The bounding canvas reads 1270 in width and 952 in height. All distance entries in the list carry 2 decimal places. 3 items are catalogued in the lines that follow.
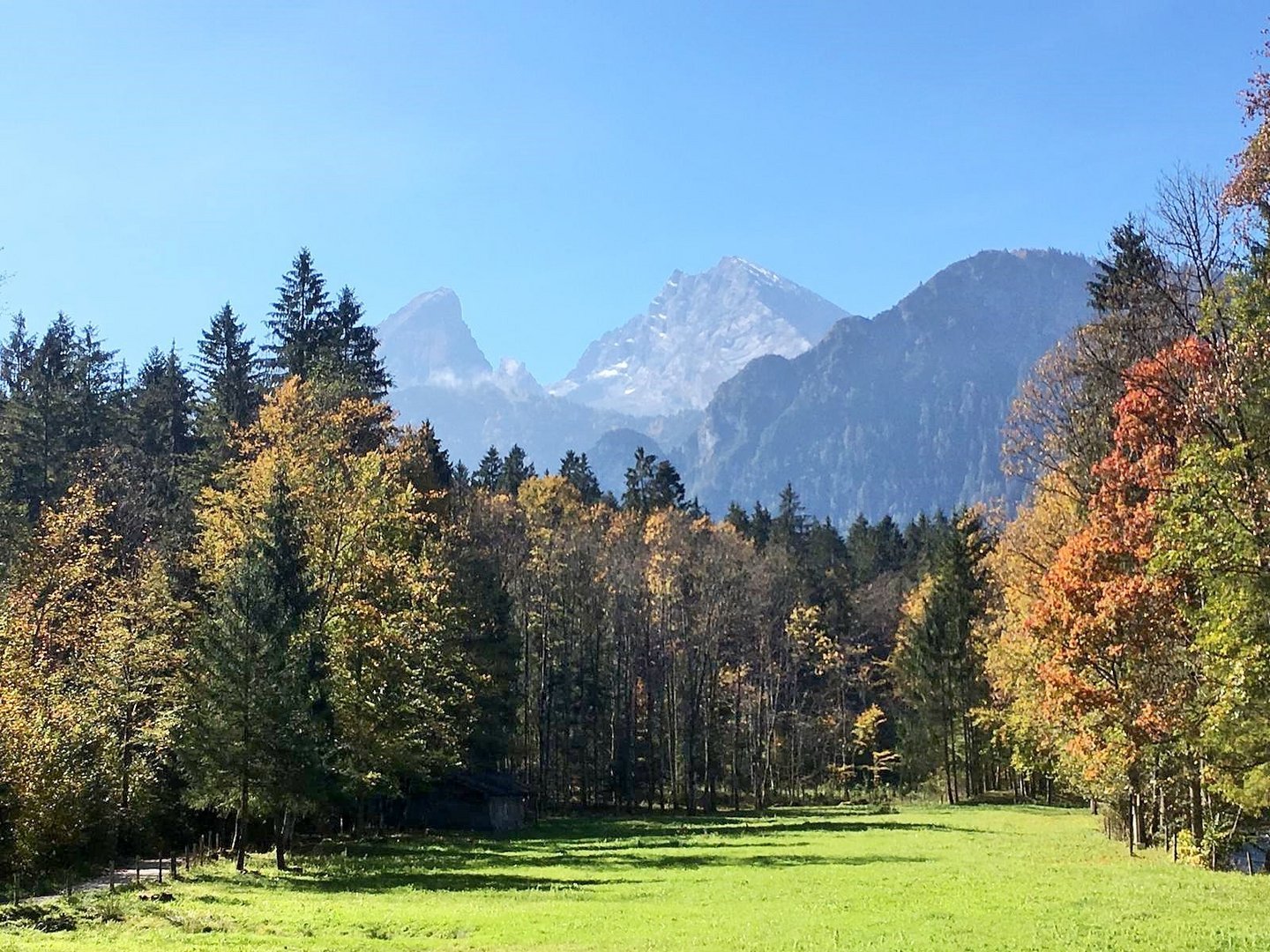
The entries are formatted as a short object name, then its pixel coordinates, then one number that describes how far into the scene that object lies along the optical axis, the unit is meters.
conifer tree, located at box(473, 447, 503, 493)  107.20
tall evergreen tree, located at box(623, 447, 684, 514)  105.75
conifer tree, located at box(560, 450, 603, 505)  112.19
